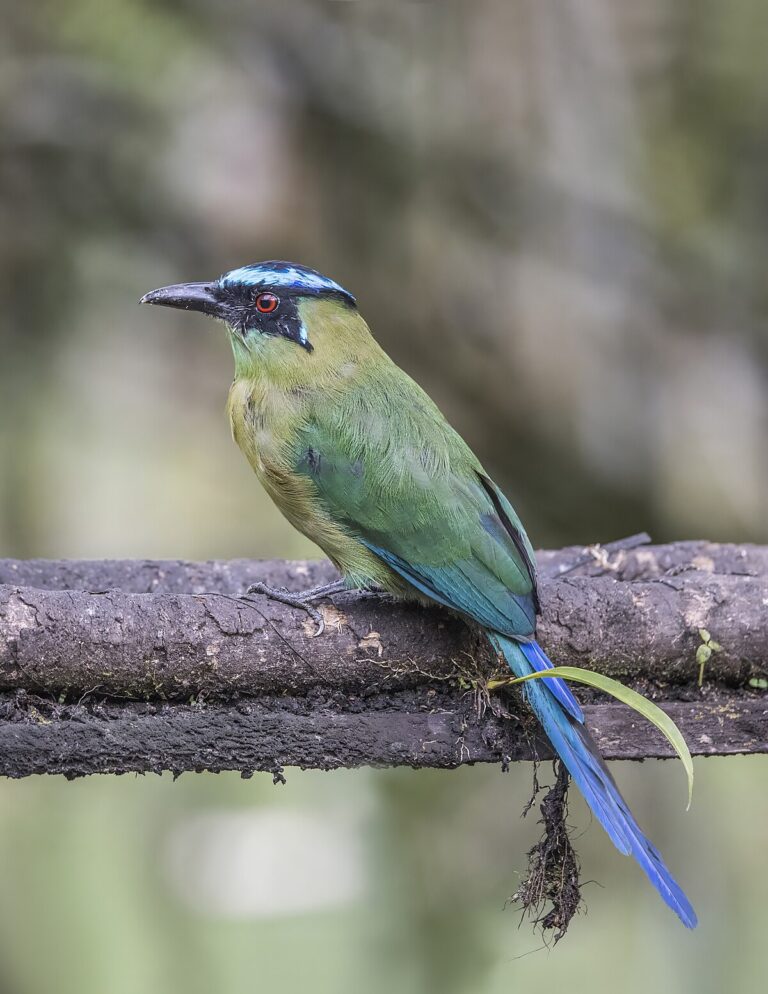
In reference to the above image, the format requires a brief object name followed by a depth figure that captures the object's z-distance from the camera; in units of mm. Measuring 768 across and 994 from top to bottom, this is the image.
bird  5371
